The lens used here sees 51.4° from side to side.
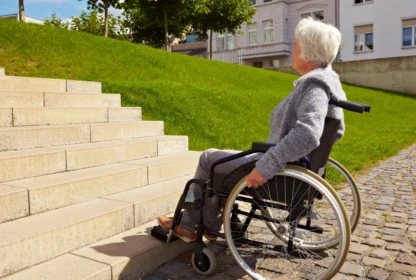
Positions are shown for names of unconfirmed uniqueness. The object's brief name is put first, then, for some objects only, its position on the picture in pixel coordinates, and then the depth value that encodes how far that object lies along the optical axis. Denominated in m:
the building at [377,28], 31.64
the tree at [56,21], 36.91
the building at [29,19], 39.78
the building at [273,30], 36.53
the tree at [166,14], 23.16
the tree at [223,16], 26.95
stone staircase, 2.94
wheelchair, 2.67
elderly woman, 2.55
